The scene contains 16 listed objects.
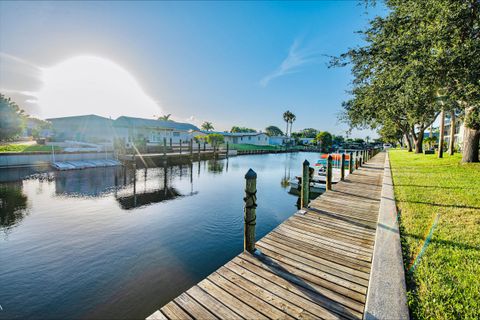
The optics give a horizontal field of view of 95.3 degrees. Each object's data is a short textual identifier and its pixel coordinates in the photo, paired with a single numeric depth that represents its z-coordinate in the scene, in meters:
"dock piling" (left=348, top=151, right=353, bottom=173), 15.74
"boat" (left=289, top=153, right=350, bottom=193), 13.74
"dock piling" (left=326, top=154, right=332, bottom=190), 10.48
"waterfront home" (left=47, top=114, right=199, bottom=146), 38.16
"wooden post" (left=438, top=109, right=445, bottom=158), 22.22
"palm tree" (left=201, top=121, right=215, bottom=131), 101.52
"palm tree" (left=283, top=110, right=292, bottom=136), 94.46
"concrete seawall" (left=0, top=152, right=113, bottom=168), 19.81
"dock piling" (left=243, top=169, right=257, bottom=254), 4.62
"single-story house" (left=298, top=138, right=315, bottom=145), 98.38
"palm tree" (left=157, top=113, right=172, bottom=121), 88.63
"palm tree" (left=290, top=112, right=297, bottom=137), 94.06
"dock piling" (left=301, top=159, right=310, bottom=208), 7.72
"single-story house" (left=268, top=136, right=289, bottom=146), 90.25
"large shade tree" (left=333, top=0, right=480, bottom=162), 7.69
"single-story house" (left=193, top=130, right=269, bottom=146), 72.34
